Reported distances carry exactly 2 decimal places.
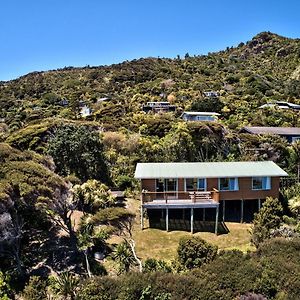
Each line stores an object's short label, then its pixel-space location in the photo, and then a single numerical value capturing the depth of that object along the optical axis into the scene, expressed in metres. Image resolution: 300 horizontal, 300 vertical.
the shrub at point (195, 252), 17.97
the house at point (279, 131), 42.30
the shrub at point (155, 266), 17.50
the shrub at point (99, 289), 13.91
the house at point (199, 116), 54.62
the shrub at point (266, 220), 21.63
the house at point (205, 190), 25.41
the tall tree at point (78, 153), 30.86
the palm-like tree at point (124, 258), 18.47
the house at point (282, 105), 65.56
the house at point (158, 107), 66.38
